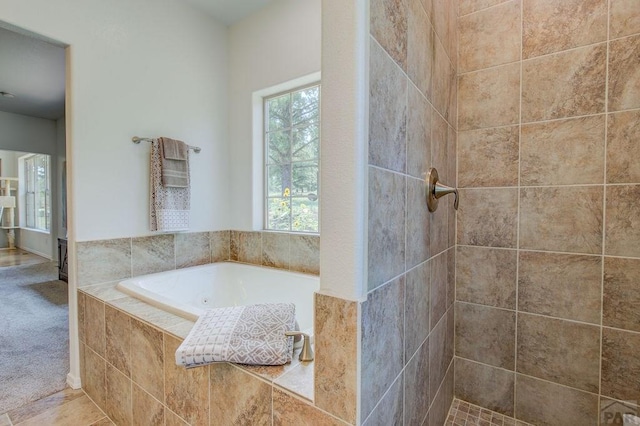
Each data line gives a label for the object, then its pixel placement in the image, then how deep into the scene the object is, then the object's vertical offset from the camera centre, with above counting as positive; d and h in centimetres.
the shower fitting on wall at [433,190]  116 +7
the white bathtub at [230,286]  207 -62
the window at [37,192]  625 +30
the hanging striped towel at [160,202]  219 +3
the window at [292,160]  238 +40
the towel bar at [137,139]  211 +49
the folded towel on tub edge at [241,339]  95 -46
